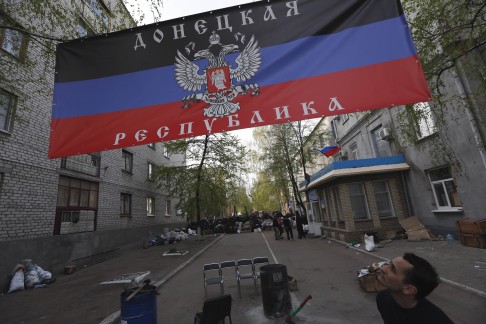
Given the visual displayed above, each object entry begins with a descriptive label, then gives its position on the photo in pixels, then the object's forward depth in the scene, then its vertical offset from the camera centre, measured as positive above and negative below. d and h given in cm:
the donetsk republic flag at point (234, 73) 252 +155
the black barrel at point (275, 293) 545 -154
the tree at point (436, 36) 506 +326
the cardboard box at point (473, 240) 962 -149
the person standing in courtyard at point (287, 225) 1912 -53
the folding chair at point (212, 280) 686 -146
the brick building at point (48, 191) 908 +213
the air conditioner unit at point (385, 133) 1542 +446
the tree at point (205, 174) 2048 +409
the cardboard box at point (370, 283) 631 -176
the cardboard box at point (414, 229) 1297 -117
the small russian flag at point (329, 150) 1947 +469
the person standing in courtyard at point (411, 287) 189 -58
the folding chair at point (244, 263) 708 -117
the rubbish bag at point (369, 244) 1154 -149
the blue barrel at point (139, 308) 433 -127
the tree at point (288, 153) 2336 +592
